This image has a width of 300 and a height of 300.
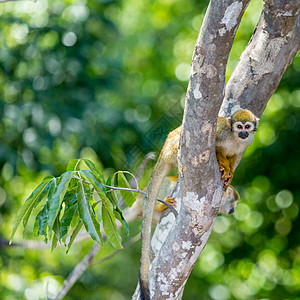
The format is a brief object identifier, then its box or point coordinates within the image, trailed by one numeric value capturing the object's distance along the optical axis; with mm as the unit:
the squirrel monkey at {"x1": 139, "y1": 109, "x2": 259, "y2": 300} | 7952
